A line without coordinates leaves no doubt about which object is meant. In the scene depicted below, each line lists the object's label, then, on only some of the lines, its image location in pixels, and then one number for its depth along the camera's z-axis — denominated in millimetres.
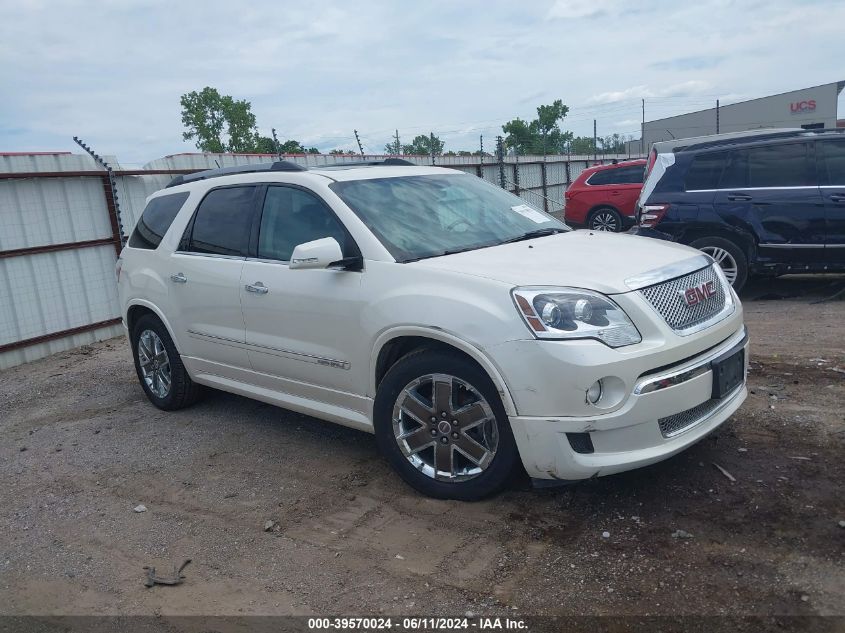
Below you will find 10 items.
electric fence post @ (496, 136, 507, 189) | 18000
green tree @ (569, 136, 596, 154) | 39094
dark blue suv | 7598
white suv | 3283
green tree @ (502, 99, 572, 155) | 77938
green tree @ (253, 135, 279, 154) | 61394
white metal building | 45844
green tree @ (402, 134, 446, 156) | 20933
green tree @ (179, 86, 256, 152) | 67188
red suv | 15508
